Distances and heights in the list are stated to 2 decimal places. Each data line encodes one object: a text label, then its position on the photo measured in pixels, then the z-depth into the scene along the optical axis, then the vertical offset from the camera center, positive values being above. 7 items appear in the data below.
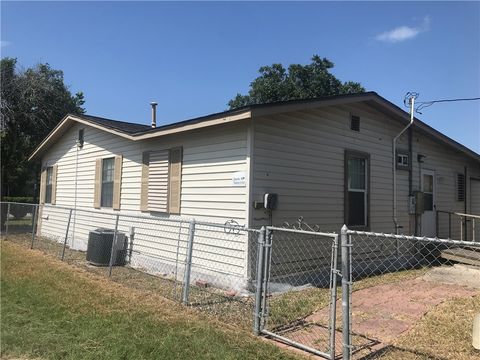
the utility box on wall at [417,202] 10.98 +0.22
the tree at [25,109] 18.39 +3.85
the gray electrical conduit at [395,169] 10.40 +0.98
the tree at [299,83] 34.28 +9.81
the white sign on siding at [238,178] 7.34 +0.45
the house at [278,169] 7.47 +0.80
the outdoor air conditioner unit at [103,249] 9.48 -1.08
